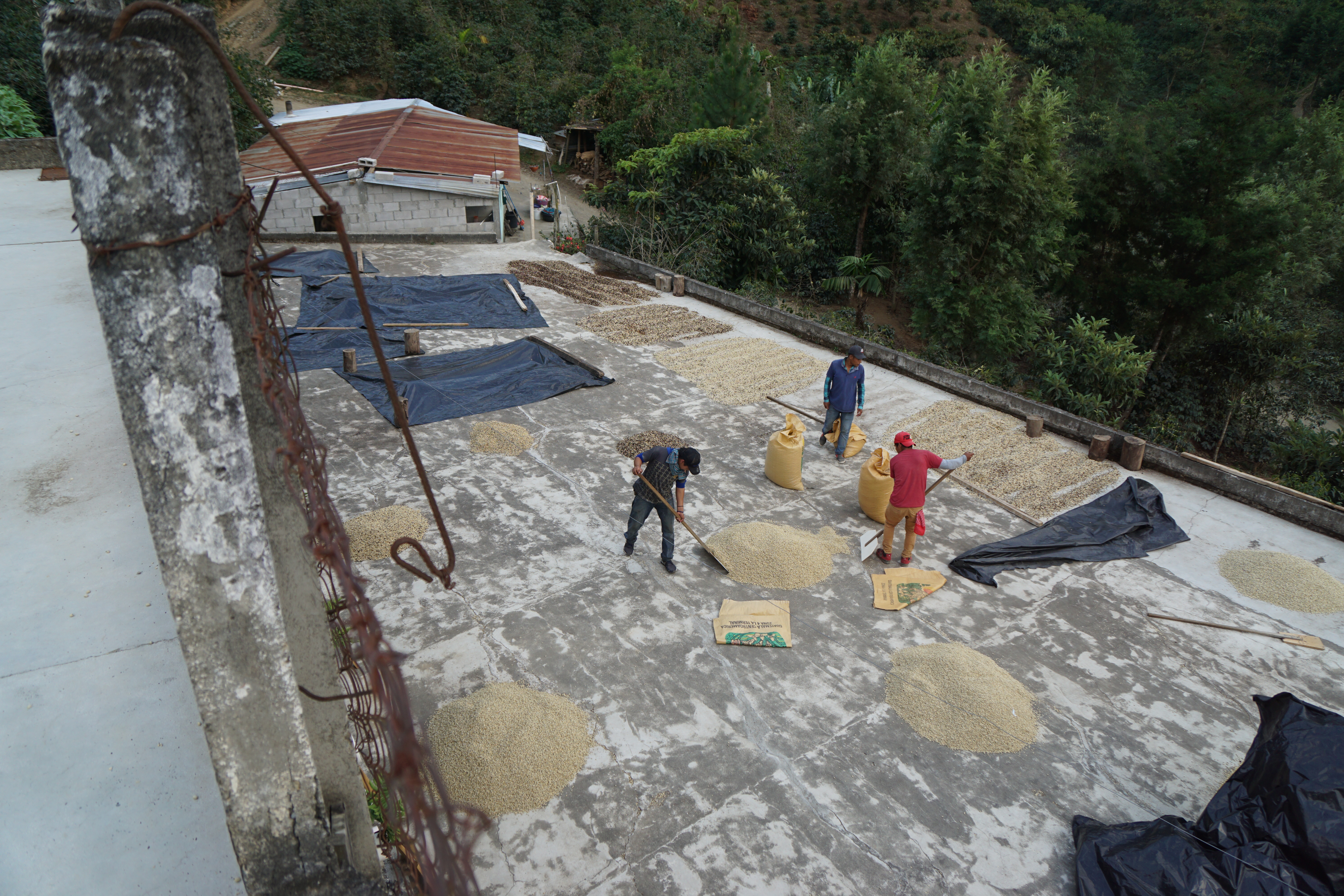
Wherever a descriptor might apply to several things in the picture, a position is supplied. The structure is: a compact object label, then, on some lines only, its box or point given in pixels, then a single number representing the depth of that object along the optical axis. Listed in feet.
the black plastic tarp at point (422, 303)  40.52
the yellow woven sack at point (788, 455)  27.09
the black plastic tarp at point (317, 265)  45.98
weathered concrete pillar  7.44
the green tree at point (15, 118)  62.23
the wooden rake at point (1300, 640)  20.83
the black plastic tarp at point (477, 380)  31.63
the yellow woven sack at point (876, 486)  25.36
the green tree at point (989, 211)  50.88
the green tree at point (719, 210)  59.82
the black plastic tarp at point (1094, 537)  23.80
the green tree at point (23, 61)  66.80
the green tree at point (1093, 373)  41.29
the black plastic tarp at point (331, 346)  35.40
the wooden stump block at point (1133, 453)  29.71
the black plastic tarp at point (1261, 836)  12.42
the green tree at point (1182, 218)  53.01
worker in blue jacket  28.84
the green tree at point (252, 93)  69.97
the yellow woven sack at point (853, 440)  29.91
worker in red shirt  22.44
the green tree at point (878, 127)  62.95
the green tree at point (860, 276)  68.23
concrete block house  53.06
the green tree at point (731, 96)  77.77
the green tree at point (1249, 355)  50.80
